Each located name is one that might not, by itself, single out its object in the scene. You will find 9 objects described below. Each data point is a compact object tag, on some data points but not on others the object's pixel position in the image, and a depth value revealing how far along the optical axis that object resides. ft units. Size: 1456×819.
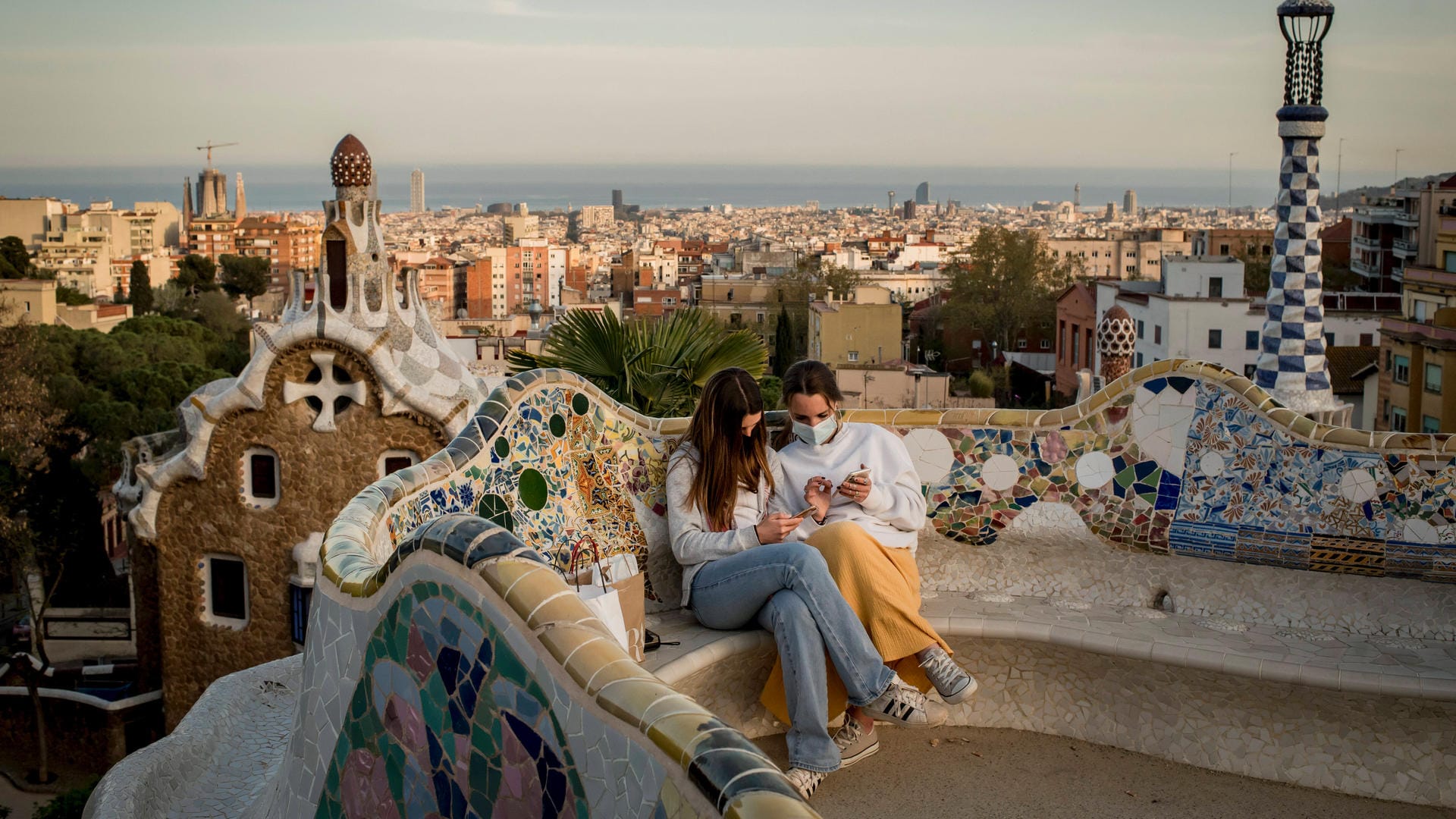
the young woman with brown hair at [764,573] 12.53
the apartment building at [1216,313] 119.14
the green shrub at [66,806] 40.60
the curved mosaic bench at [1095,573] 10.71
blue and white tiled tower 45.96
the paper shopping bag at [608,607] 12.32
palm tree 26.89
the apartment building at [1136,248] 269.64
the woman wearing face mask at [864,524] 12.94
